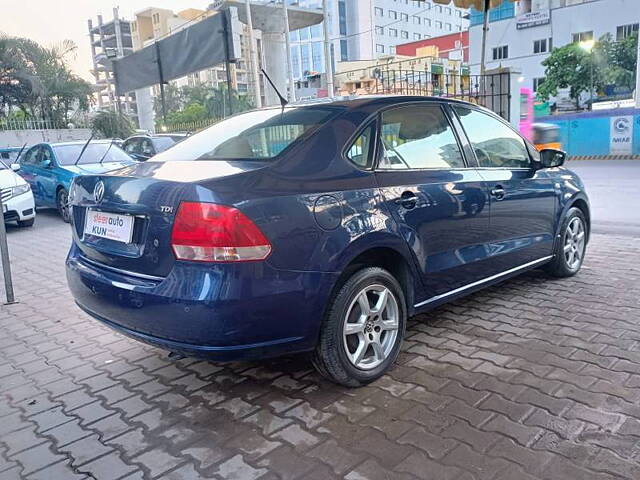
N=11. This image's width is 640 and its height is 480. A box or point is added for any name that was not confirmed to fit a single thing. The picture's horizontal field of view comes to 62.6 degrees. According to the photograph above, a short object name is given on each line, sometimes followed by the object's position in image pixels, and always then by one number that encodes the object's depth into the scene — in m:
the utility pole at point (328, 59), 22.78
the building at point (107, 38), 89.25
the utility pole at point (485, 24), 7.38
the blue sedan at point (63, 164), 9.45
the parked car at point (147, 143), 11.95
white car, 8.69
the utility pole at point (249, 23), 11.27
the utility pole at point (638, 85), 24.16
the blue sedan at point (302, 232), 2.40
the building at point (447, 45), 68.31
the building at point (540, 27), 41.41
